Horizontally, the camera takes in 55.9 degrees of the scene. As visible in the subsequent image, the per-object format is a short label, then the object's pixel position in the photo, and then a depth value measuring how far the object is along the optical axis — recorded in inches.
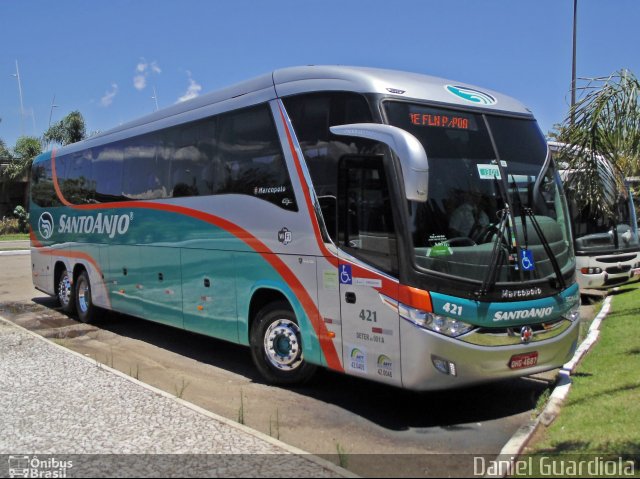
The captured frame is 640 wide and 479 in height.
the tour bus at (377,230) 225.6
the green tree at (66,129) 1774.1
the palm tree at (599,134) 280.5
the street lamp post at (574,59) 287.4
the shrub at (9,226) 1910.6
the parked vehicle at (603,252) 536.4
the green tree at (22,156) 1863.9
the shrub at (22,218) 1919.0
